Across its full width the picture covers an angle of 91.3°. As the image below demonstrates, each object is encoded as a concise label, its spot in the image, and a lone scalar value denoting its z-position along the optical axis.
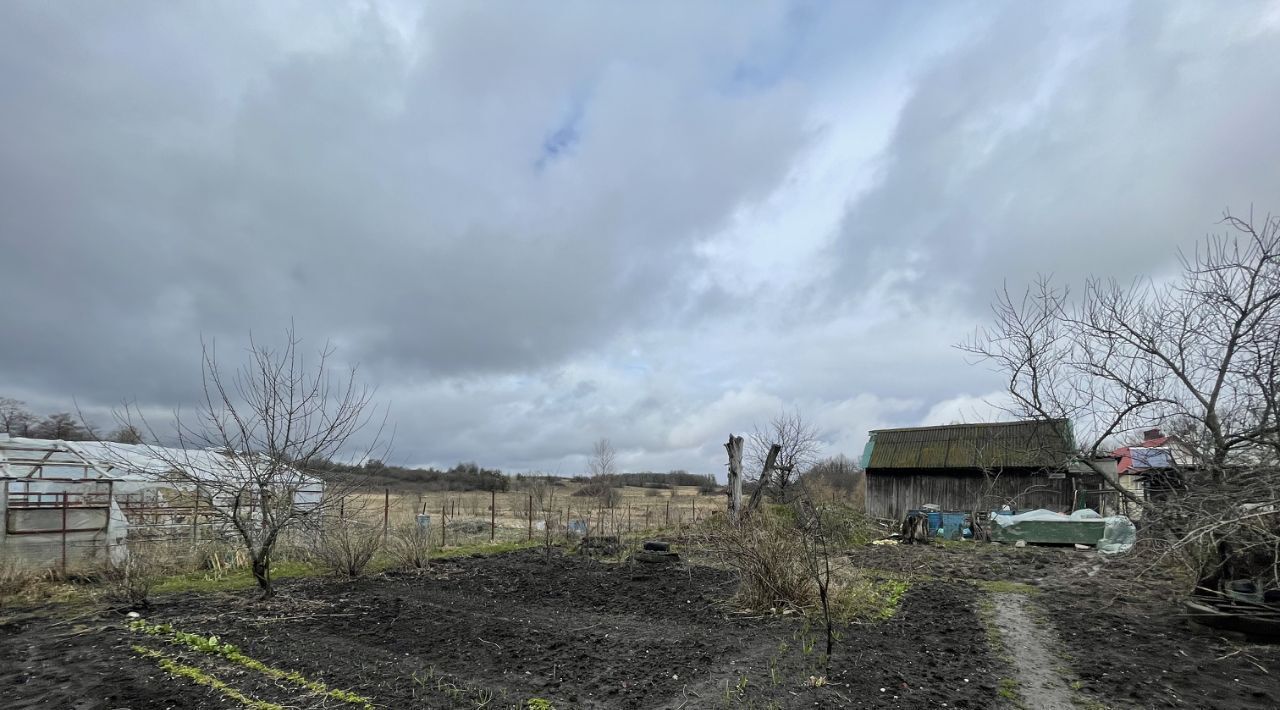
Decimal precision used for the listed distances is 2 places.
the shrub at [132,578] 7.77
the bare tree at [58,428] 32.84
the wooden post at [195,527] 11.90
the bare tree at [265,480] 8.14
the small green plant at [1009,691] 4.77
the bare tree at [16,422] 33.52
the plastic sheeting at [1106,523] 15.30
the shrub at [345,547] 9.98
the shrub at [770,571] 7.35
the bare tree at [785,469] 17.93
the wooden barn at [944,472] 22.14
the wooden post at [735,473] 15.62
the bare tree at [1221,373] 6.96
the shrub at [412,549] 11.06
